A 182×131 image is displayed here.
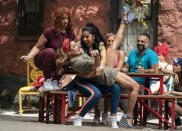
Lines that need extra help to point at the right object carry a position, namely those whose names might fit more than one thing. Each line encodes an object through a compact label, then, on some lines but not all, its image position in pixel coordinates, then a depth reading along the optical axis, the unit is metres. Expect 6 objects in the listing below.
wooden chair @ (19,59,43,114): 14.71
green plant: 12.08
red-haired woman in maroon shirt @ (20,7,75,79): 10.37
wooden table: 10.53
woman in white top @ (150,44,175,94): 12.92
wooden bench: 9.53
